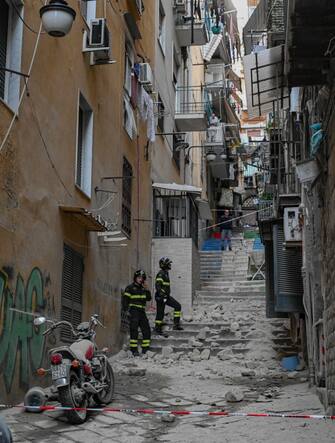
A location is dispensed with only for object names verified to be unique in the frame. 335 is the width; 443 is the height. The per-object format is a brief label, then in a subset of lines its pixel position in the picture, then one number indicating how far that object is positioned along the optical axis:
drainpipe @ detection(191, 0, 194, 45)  25.16
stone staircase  15.06
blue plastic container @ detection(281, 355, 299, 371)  13.07
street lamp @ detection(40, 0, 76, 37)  8.45
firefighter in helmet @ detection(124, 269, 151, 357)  14.12
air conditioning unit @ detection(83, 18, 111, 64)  12.52
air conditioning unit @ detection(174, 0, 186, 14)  25.68
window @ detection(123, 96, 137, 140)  16.80
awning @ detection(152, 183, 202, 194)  19.75
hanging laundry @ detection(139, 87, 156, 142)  18.12
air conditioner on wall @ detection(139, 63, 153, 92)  17.95
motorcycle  7.97
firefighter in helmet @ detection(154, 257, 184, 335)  15.96
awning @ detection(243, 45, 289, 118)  9.56
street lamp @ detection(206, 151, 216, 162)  30.38
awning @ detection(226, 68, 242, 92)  39.97
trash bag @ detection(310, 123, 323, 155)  8.47
